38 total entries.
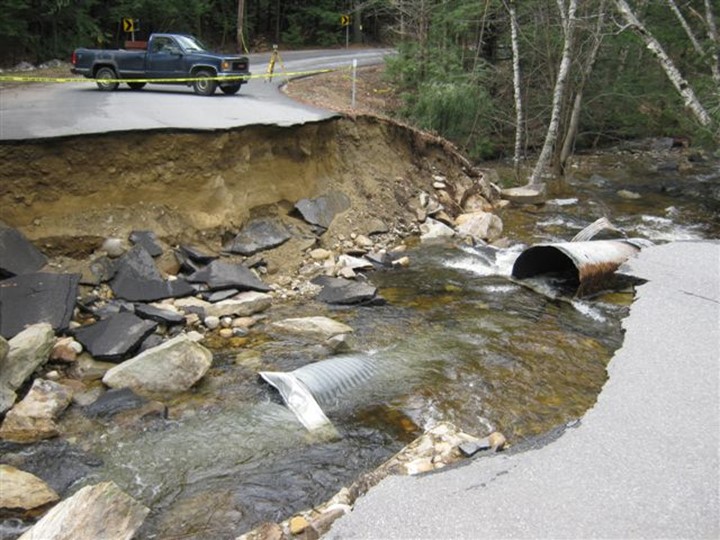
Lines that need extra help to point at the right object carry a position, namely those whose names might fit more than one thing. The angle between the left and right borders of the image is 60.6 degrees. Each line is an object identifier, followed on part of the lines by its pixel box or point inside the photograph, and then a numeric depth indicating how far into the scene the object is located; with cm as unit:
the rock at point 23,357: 635
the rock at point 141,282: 905
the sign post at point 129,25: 2424
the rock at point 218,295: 927
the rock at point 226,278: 957
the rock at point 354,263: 1127
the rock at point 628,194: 1855
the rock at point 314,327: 838
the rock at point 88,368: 715
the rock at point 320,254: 1154
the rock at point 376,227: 1307
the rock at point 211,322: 861
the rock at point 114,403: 636
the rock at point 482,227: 1373
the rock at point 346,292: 968
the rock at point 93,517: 427
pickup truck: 1558
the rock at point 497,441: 538
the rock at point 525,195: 1667
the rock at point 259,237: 1102
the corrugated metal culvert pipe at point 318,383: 638
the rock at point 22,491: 486
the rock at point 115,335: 747
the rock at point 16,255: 837
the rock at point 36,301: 759
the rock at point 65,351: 724
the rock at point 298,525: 460
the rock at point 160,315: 848
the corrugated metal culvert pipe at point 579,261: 978
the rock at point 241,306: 891
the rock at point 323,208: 1241
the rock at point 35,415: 590
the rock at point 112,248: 955
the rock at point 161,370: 679
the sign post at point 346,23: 3509
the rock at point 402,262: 1171
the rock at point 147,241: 980
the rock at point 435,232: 1342
